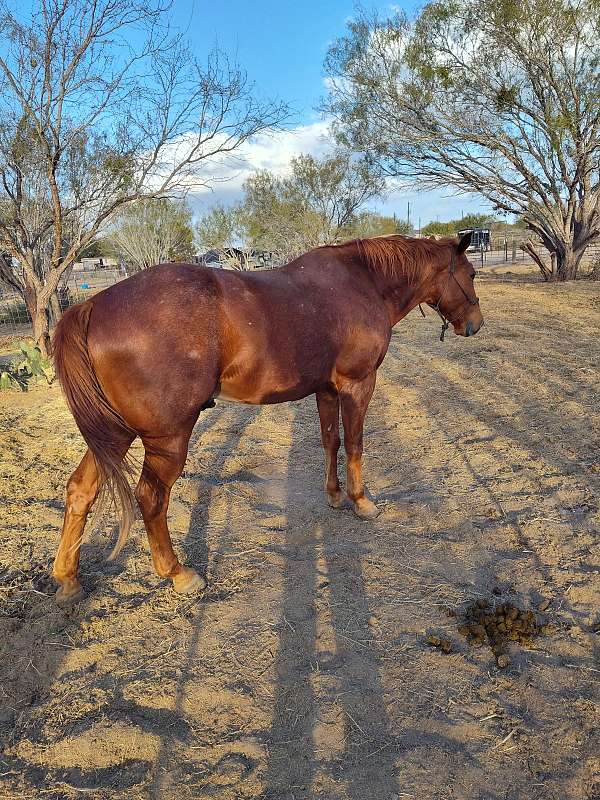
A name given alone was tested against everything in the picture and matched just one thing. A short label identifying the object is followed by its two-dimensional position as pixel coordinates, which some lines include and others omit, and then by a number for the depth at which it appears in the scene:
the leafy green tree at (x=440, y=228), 57.47
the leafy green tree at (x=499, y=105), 14.12
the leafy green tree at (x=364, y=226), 31.75
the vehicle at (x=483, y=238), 43.50
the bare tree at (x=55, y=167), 6.41
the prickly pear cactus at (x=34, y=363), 7.12
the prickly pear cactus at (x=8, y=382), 6.64
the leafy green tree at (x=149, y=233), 27.20
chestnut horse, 2.45
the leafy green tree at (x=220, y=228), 34.75
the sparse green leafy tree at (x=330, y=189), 29.39
